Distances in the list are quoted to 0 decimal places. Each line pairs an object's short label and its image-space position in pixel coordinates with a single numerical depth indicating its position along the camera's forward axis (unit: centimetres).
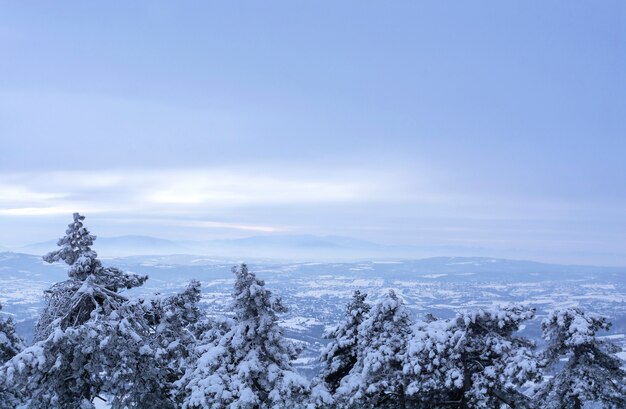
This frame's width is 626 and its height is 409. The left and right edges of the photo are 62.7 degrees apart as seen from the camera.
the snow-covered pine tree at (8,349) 1669
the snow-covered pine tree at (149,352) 1537
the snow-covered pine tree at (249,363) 1512
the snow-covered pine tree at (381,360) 1750
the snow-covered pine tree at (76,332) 1409
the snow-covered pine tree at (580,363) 1928
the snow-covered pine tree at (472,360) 1677
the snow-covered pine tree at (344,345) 2145
